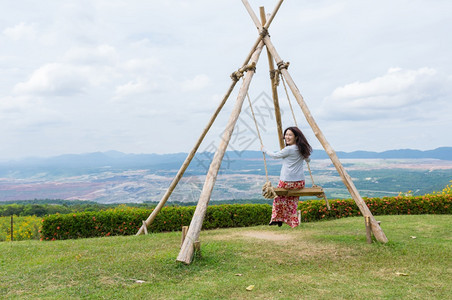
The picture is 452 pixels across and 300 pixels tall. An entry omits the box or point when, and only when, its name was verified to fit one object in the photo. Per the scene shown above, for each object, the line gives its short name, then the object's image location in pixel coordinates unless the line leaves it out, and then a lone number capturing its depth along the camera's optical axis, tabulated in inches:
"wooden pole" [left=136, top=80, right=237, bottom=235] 309.9
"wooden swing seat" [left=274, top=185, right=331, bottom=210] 265.9
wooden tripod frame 215.2
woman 270.2
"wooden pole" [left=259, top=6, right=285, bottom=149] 320.5
